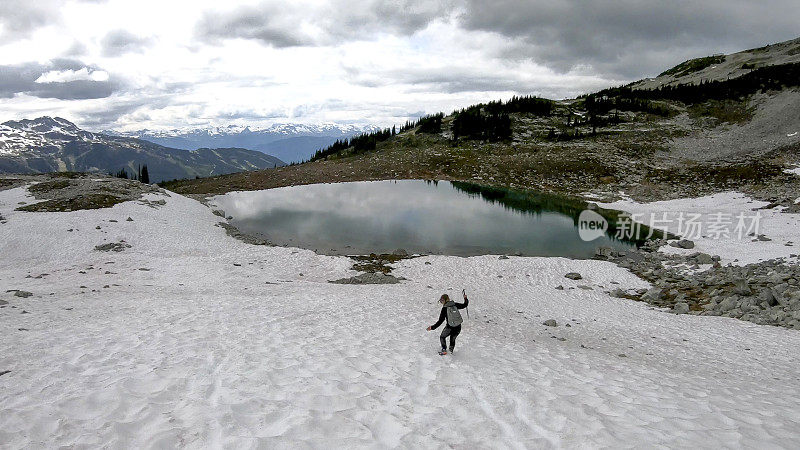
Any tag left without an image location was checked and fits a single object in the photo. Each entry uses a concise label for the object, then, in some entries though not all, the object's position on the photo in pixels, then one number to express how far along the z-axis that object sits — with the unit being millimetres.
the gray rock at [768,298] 17609
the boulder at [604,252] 31359
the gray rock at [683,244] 30548
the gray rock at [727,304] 18156
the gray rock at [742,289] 19125
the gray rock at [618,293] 22875
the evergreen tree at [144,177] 61222
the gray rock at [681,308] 19047
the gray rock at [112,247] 26359
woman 10956
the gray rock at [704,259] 26281
